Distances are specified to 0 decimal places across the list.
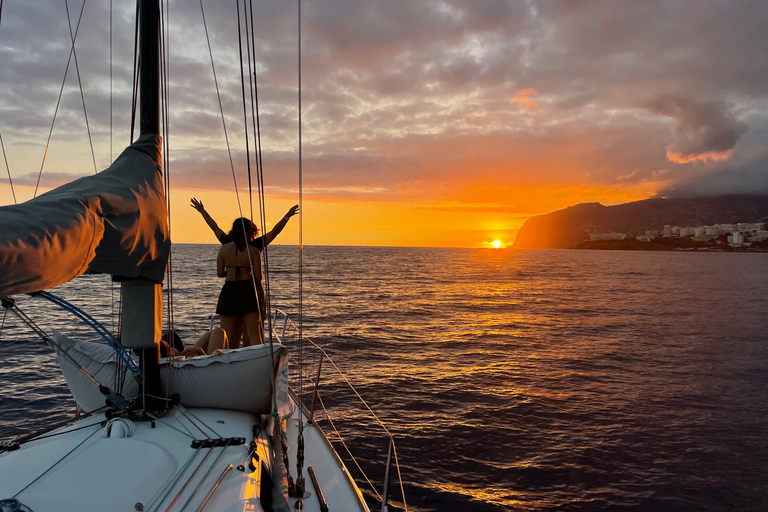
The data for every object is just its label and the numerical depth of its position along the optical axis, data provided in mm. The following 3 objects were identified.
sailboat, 2443
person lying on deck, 5207
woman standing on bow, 6492
